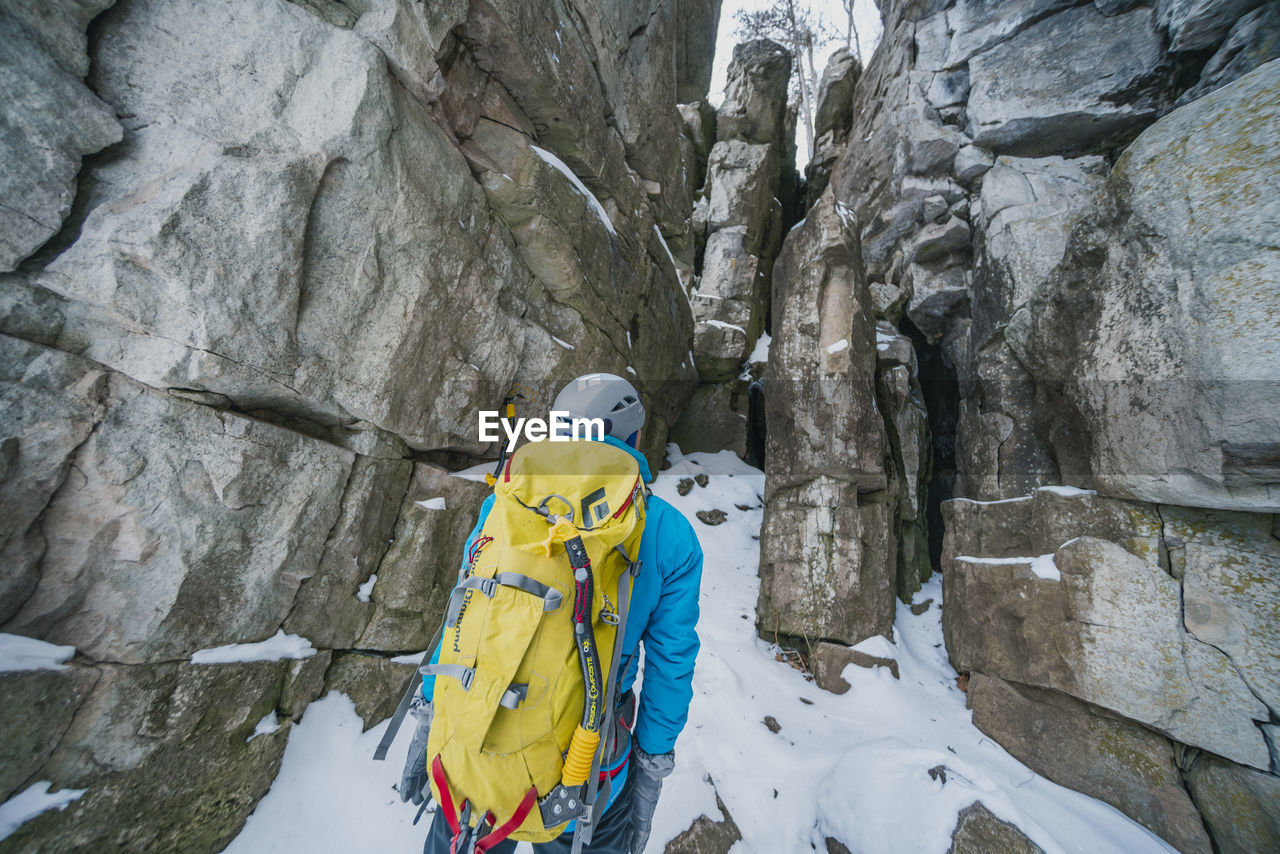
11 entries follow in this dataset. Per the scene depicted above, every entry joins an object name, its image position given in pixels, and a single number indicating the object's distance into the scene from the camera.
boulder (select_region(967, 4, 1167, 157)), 8.93
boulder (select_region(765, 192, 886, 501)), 6.90
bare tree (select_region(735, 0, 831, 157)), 18.70
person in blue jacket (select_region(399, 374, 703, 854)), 2.09
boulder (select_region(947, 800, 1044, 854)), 3.08
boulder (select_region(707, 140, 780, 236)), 13.66
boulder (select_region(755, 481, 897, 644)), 6.12
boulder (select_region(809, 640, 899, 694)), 5.64
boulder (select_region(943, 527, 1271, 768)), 3.54
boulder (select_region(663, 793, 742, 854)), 3.33
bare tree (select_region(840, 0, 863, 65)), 18.22
